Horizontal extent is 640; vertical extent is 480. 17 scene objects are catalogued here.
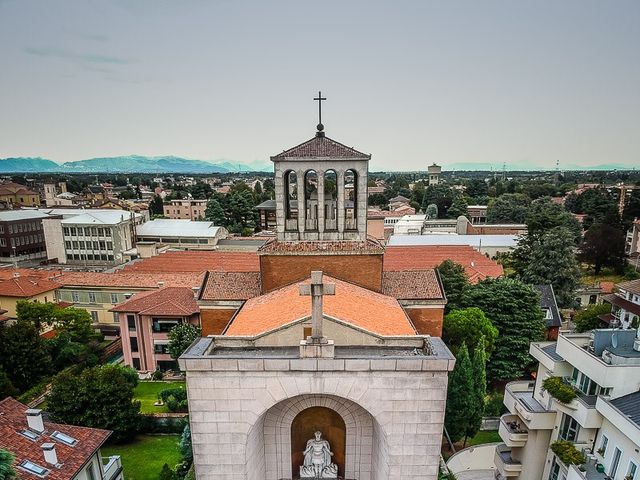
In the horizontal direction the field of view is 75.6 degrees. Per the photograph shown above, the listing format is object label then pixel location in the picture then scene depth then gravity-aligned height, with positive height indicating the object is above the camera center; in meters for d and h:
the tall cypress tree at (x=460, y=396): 25.78 -14.44
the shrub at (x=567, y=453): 18.83 -13.25
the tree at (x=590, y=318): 40.81 -15.41
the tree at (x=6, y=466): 12.94 -9.53
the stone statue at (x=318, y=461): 17.00 -12.24
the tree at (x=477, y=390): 26.39 -14.59
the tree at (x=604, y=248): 66.75 -13.80
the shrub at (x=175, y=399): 32.94 -18.94
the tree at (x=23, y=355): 35.38 -16.63
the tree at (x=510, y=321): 34.88 -13.58
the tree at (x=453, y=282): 40.03 -11.85
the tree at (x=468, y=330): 32.09 -13.03
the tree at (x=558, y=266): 48.72 -12.25
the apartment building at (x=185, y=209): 127.31 -14.45
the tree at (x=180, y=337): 35.88 -15.16
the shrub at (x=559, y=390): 19.94 -11.03
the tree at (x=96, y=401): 28.23 -16.39
